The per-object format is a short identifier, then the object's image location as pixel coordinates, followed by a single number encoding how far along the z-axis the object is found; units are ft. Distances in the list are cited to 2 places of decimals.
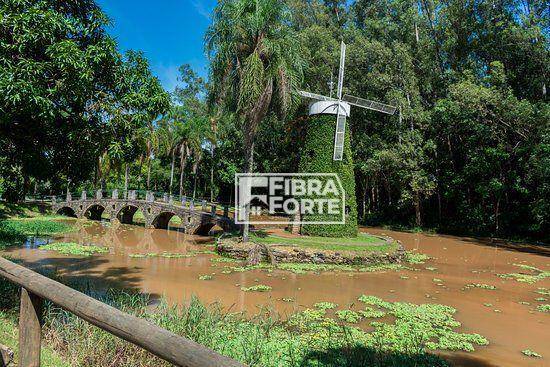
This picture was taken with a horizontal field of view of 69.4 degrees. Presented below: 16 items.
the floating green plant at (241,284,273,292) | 37.58
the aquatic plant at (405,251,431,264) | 55.67
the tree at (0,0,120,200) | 18.39
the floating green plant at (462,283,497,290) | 41.59
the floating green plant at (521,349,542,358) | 23.64
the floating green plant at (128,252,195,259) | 54.14
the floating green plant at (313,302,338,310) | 31.81
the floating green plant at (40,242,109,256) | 53.21
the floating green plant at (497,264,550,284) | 45.96
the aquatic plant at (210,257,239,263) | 51.10
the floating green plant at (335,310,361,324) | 28.57
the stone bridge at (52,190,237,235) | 77.56
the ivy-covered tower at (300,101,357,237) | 58.95
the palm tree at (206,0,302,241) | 52.70
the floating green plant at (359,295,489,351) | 24.08
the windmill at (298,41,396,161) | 58.85
